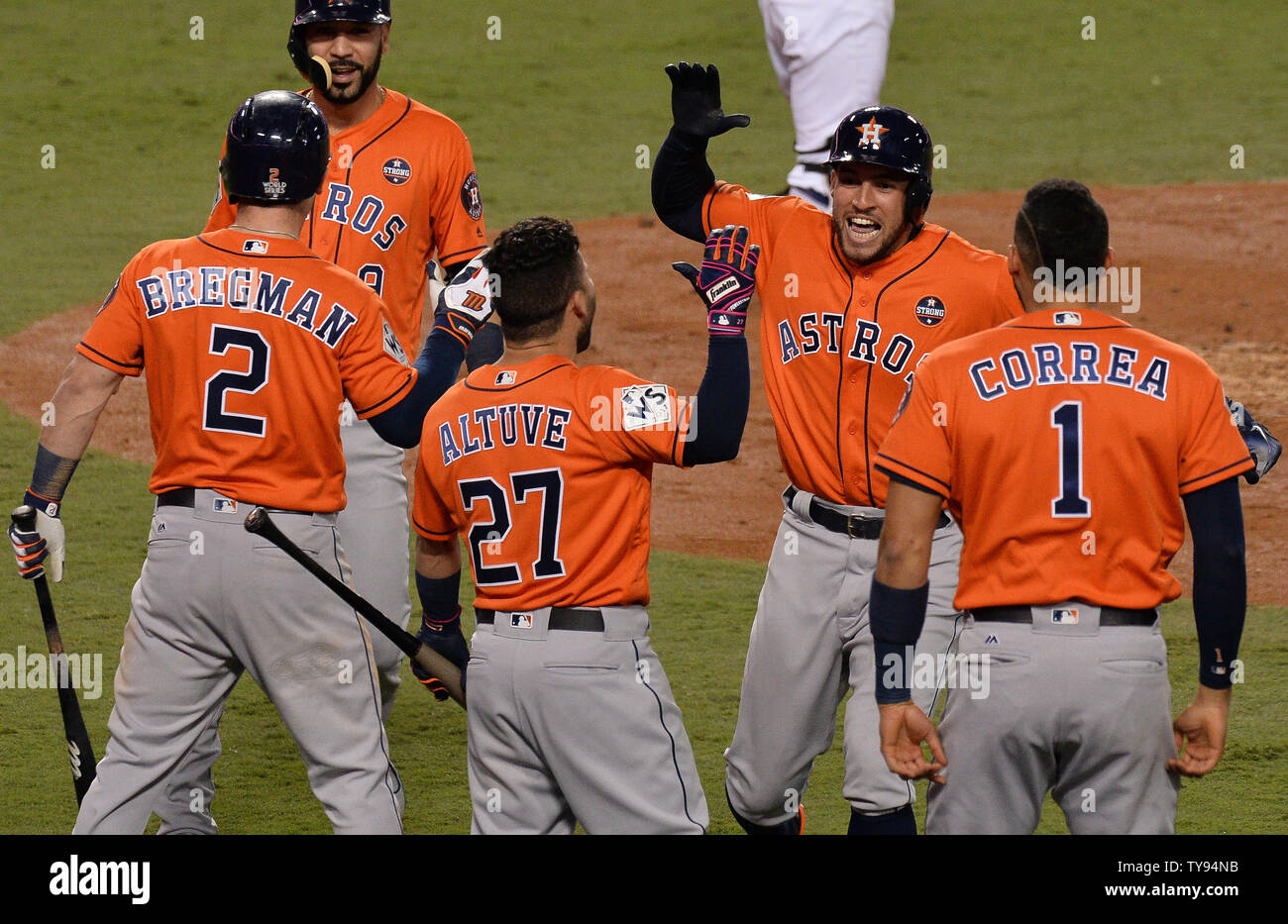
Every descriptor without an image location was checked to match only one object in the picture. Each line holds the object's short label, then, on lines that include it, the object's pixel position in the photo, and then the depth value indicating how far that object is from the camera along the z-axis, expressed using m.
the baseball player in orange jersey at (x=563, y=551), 7.12
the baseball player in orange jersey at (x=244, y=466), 7.73
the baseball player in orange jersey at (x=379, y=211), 10.24
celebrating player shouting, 8.37
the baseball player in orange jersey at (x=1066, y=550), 6.59
